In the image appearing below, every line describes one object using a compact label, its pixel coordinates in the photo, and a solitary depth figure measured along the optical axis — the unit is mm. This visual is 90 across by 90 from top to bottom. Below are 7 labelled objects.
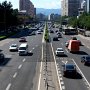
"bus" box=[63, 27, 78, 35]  75508
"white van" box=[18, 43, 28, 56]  33573
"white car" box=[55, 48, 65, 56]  32918
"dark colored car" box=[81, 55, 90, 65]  26428
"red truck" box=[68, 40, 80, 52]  35601
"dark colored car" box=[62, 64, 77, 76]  21280
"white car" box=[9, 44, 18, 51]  37327
